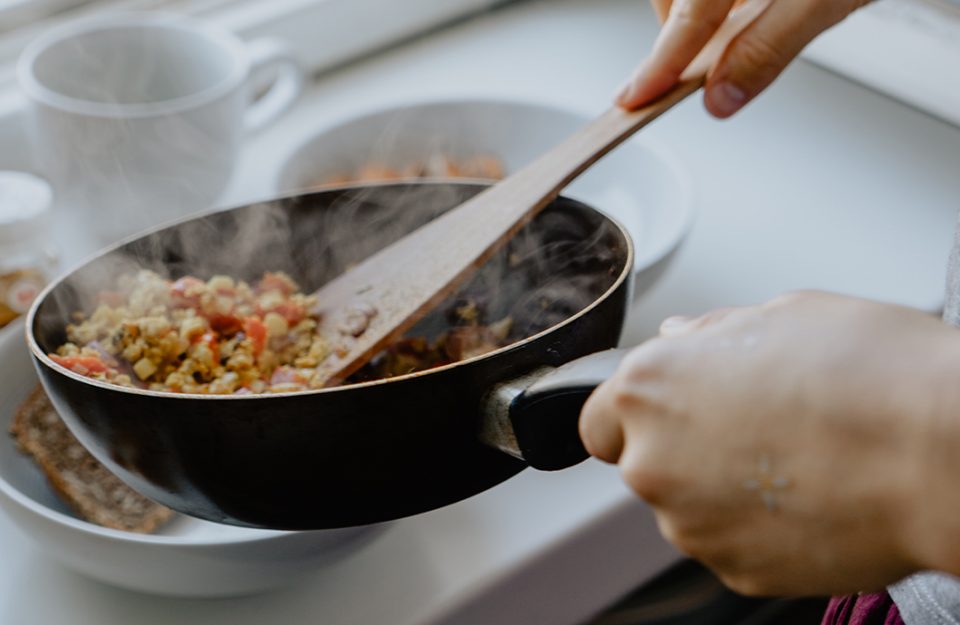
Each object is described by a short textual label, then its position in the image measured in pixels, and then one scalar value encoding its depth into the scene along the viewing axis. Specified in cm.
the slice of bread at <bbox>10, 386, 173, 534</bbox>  60
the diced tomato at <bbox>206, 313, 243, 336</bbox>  61
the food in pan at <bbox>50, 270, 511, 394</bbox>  57
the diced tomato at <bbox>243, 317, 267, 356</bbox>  61
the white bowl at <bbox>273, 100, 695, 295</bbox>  84
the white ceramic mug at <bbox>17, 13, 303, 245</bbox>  77
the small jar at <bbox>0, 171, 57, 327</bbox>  72
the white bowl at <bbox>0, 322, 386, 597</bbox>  51
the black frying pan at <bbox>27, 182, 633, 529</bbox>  44
